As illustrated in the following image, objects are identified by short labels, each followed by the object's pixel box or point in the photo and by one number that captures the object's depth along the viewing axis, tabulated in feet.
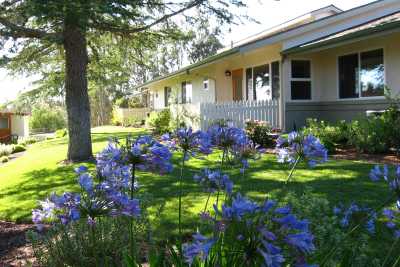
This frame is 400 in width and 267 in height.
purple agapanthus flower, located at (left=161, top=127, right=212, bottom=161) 7.78
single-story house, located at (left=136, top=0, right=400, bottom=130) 43.83
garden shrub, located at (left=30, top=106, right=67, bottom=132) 199.11
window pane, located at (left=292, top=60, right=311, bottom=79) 53.06
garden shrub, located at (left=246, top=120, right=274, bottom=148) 41.47
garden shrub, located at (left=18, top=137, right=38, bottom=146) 98.54
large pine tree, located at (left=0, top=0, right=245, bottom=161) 32.45
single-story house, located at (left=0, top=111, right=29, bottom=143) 134.51
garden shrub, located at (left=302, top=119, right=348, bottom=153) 37.11
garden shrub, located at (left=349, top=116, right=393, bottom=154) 33.60
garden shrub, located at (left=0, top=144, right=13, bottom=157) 68.41
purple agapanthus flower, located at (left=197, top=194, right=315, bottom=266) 4.76
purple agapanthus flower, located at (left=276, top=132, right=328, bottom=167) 7.69
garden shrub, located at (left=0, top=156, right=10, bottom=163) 57.64
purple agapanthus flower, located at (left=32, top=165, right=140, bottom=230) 6.47
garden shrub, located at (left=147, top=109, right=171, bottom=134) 69.92
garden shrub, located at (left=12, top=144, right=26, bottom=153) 73.87
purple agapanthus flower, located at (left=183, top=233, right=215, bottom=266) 4.69
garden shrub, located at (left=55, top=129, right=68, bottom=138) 106.85
